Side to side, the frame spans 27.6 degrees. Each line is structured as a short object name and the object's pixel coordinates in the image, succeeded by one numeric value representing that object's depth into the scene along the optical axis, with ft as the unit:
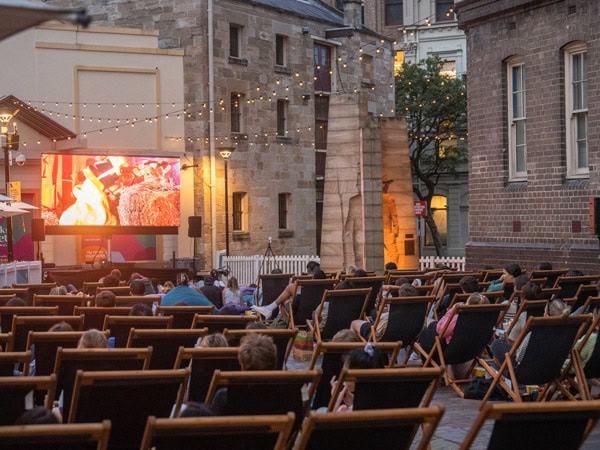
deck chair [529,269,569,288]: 54.54
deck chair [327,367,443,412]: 21.72
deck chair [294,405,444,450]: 16.57
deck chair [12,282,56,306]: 51.93
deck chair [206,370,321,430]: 20.65
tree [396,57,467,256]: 174.09
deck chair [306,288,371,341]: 44.83
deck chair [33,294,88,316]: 43.29
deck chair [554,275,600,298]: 48.42
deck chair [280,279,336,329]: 50.01
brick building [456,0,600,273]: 75.51
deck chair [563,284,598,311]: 45.25
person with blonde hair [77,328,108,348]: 26.00
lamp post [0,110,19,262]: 84.17
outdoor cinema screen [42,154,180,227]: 111.65
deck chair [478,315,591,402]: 31.91
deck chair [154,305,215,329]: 37.83
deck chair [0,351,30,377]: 24.08
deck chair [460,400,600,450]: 17.15
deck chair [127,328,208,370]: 29.50
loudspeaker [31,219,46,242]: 97.74
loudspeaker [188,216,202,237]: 117.60
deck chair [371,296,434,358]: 40.24
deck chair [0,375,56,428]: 19.76
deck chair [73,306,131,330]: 37.17
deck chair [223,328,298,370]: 29.97
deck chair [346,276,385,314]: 51.03
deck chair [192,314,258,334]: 34.27
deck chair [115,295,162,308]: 43.06
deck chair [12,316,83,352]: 33.17
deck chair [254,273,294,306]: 58.85
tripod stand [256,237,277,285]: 102.83
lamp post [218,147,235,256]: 104.53
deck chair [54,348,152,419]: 24.86
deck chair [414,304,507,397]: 36.70
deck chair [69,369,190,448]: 20.72
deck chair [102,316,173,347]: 33.35
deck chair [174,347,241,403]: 26.03
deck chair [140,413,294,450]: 15.98
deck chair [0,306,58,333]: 37.06
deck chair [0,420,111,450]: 15.40
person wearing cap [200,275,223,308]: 53.72
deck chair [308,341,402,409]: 26.21
